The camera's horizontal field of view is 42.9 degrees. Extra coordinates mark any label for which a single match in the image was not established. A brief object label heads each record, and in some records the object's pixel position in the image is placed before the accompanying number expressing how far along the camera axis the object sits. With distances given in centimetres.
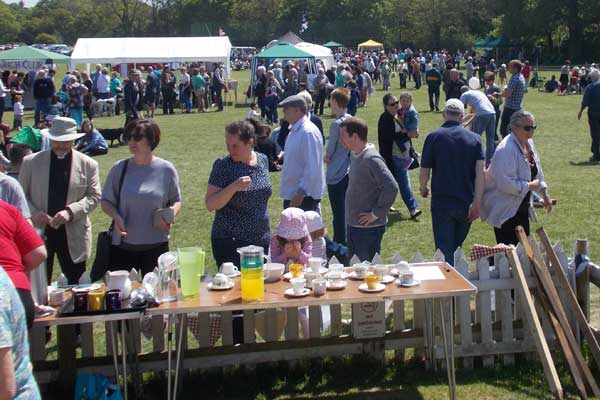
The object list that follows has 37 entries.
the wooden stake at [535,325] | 445
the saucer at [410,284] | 447
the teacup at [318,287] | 435
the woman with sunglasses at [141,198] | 528
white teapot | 425
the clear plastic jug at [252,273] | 420
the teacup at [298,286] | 433
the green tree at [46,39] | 10569
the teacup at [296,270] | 471
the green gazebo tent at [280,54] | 2831
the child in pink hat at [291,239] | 529
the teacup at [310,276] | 448
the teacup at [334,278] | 450
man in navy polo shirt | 600
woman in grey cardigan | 601
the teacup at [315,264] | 471
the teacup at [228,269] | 474
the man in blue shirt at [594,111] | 1359
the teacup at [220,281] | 448
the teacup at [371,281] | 440
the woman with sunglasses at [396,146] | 931
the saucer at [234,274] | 471
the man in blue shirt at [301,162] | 645
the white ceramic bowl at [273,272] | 466
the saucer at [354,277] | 466
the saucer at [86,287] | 435
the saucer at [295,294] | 431
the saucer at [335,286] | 446
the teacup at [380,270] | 461
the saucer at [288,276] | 467
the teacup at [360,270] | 468
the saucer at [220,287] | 446
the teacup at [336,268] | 479
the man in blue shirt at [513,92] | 1384
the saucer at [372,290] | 437
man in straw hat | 540
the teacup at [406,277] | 449
